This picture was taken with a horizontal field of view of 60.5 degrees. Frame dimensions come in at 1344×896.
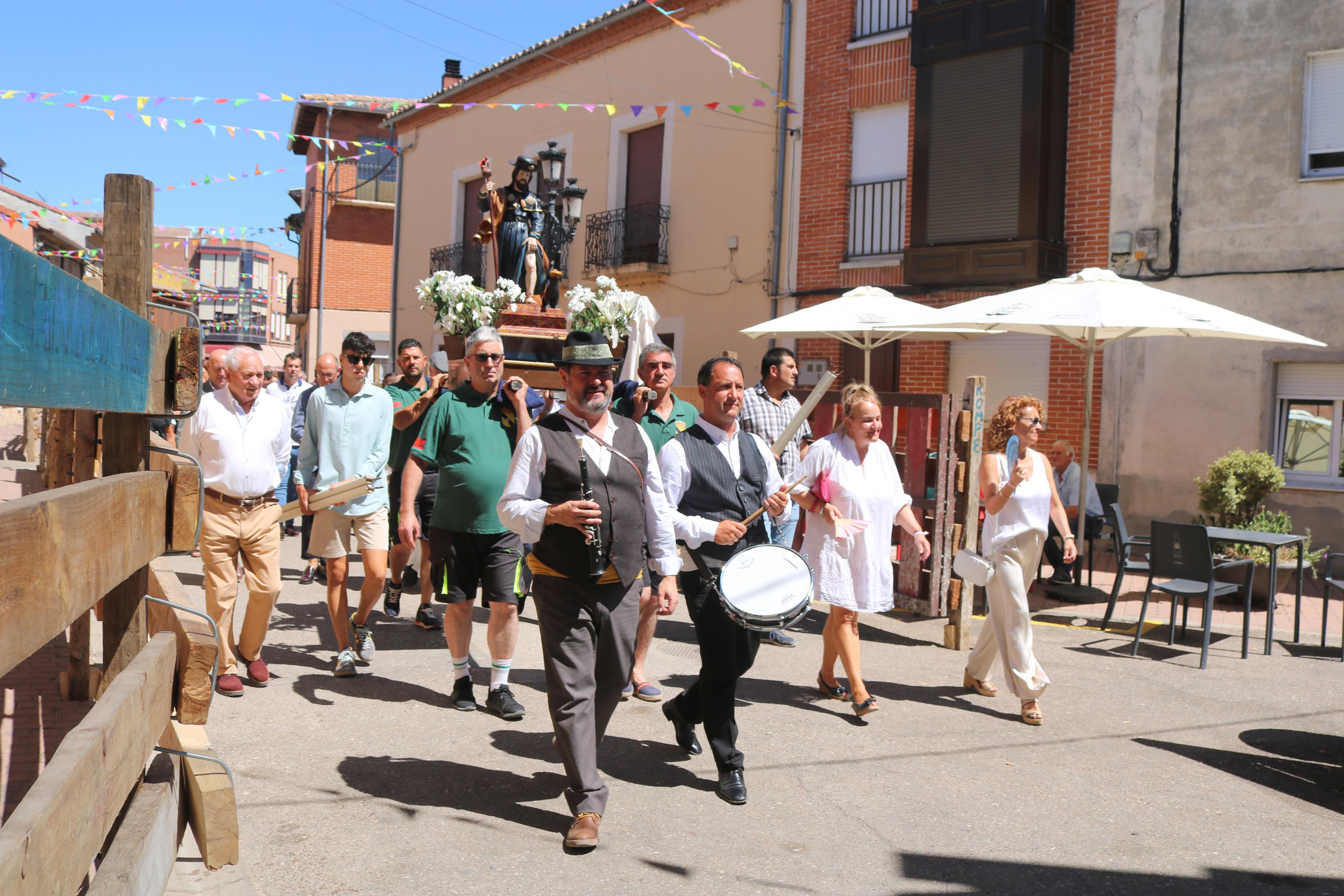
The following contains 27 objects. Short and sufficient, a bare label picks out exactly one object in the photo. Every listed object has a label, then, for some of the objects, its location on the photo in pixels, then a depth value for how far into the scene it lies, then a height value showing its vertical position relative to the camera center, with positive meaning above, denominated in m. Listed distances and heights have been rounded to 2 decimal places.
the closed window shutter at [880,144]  16.80 +4.40
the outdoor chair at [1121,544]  9.62 -0.84
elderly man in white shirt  6.36 -0.45
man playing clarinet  4.46 -0.47
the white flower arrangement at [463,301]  10.59 +1.15
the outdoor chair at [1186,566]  8.16 -0.80
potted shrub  10.46 -0.35
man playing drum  5.05 -0.37
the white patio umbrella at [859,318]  11.33 +1.23
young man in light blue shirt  7.09 -0.26
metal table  8.57 -0.62
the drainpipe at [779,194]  18.05 +3.86
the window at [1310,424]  12.84 +0.41
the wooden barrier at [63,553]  1.77 -0.27
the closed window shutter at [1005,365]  15.01 +1.10
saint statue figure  11.30 +1.92
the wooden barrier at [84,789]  1.79 -0.70
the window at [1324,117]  12.67 +3.81
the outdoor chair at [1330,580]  8.26 -0.89
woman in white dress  6.22 -0.45
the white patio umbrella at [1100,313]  9.28 +1.16
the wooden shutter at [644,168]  21.03 +4.90
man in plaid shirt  8.37 +0.23
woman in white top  6.45 -0.46
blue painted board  1.71 +0.12
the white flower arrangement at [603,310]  10.58 +1.11
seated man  11.18 -0.38
